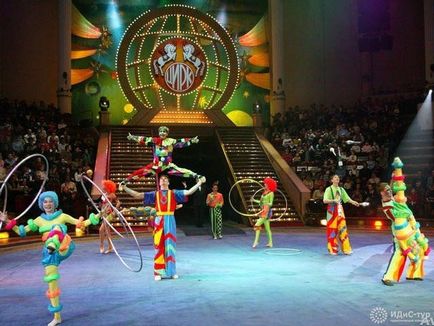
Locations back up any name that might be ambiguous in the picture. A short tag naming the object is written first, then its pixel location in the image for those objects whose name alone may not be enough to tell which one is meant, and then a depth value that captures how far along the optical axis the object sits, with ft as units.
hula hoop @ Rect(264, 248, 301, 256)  37.95
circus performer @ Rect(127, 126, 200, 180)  38.14
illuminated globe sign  87.25
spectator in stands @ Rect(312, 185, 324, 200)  61.42
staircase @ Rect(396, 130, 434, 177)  69.62
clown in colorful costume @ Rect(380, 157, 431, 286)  25.50
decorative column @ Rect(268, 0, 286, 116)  92.38
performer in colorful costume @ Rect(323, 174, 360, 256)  37.17
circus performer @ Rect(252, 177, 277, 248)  42.22
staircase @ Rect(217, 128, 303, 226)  60.70
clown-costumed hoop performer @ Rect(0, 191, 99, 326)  19.95
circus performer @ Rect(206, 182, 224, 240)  48.44
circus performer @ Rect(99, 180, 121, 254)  36.49
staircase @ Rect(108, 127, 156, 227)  59.38
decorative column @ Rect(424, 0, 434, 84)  81.92
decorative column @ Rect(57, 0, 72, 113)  84.71
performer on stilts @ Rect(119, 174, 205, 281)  28.07
